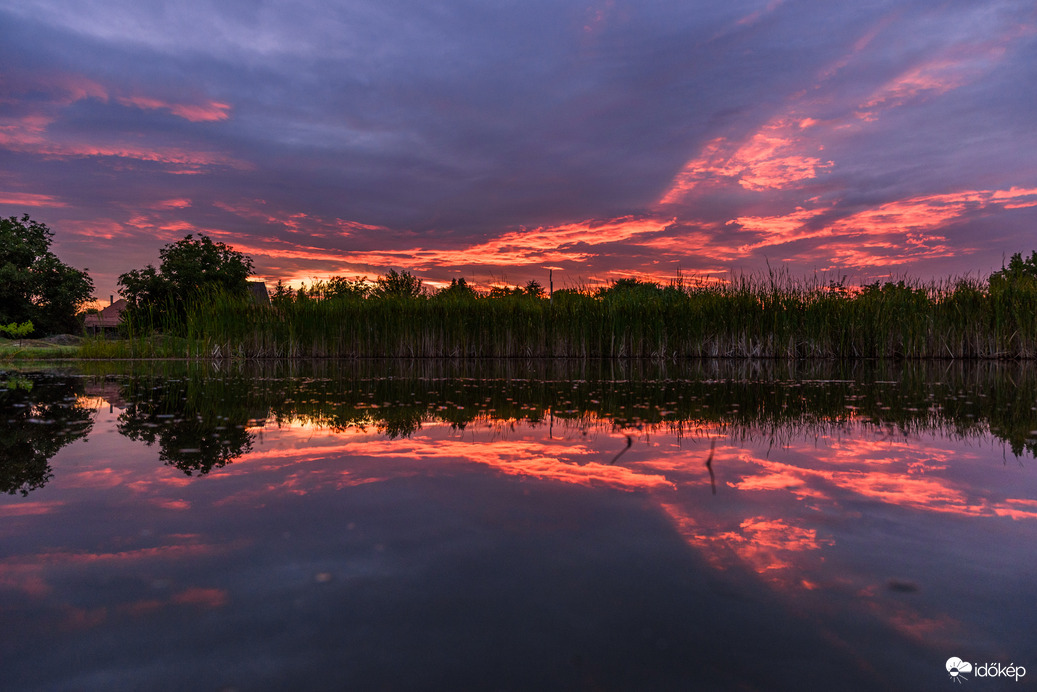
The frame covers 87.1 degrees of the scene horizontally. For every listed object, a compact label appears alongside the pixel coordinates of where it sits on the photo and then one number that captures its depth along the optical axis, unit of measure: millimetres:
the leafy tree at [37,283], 35500
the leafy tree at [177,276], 36188
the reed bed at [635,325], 14727
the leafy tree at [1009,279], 14854
